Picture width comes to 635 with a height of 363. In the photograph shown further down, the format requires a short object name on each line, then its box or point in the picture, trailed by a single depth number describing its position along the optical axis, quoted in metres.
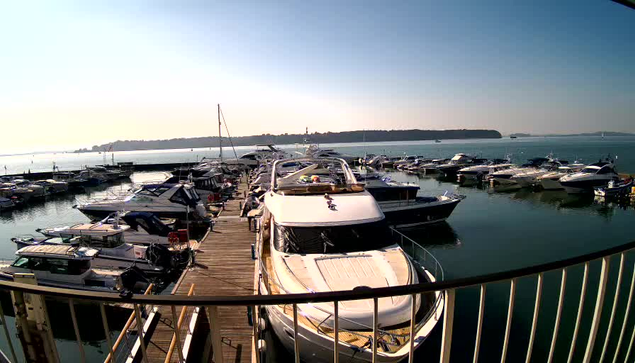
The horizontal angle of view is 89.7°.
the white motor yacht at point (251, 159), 51.23
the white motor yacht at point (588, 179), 30.45
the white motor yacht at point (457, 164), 47.25
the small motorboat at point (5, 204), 31.40
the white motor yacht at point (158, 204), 20.59
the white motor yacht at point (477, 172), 41.50
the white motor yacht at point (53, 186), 40.73
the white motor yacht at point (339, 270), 5.31
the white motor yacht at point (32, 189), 36.89
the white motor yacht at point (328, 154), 27.79
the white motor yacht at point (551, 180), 34.16
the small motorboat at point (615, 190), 27.45
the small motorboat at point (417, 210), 20.36
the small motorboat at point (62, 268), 11.09
